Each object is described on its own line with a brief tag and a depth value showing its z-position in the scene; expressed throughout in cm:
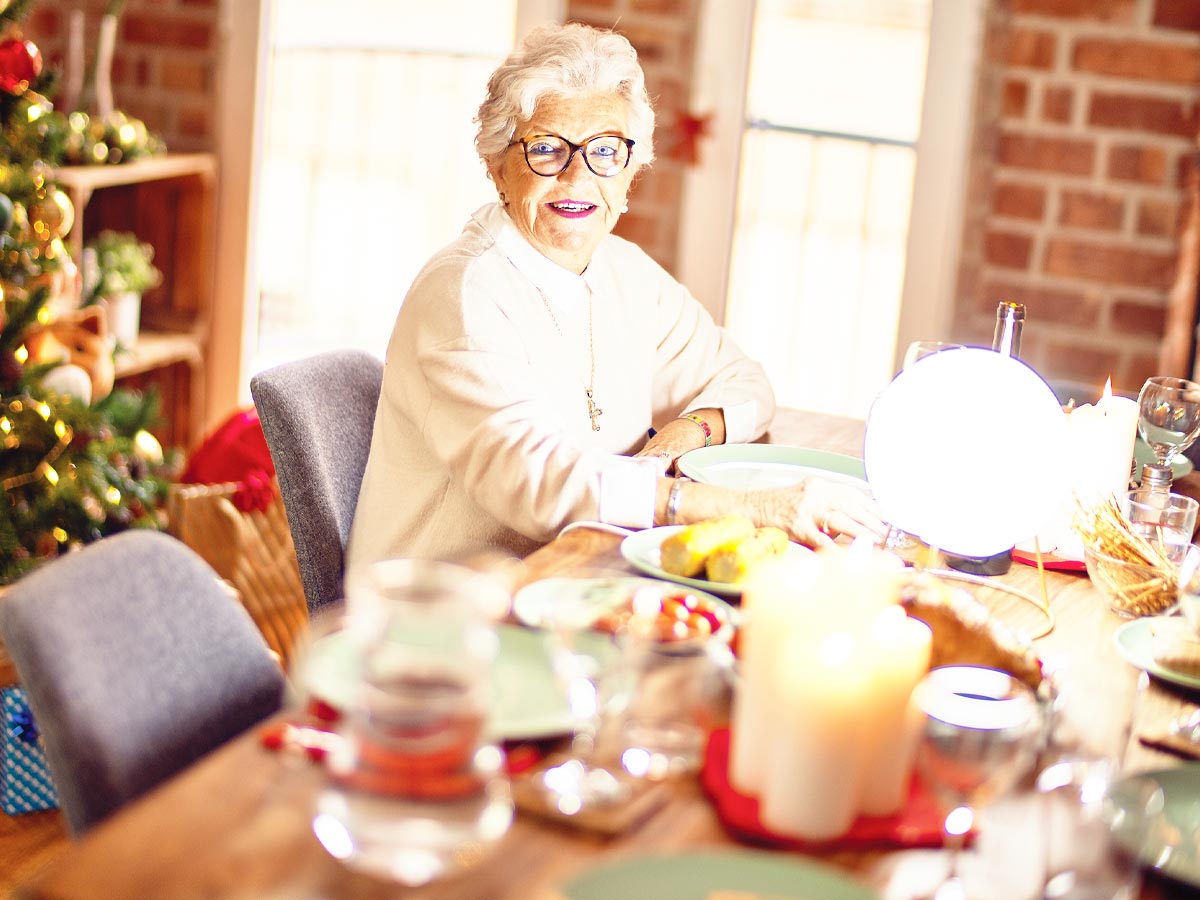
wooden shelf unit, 357
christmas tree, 266
